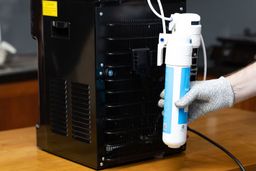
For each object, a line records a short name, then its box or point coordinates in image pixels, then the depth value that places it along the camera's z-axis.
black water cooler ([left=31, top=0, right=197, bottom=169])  1.68
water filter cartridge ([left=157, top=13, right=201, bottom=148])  1.58
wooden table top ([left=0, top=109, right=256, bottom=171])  1.75
